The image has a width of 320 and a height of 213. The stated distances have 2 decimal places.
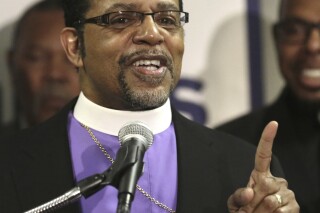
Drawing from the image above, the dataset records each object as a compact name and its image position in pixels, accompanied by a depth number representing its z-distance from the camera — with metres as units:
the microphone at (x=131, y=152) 1.95
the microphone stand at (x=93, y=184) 1.98
